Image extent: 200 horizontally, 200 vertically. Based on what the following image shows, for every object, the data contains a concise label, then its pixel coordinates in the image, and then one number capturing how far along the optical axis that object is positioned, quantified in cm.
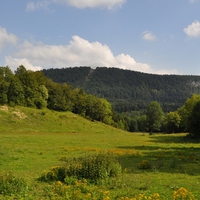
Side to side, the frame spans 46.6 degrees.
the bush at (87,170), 1470
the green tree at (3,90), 7490
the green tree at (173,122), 10981
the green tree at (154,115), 11331
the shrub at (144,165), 1980
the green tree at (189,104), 8168
